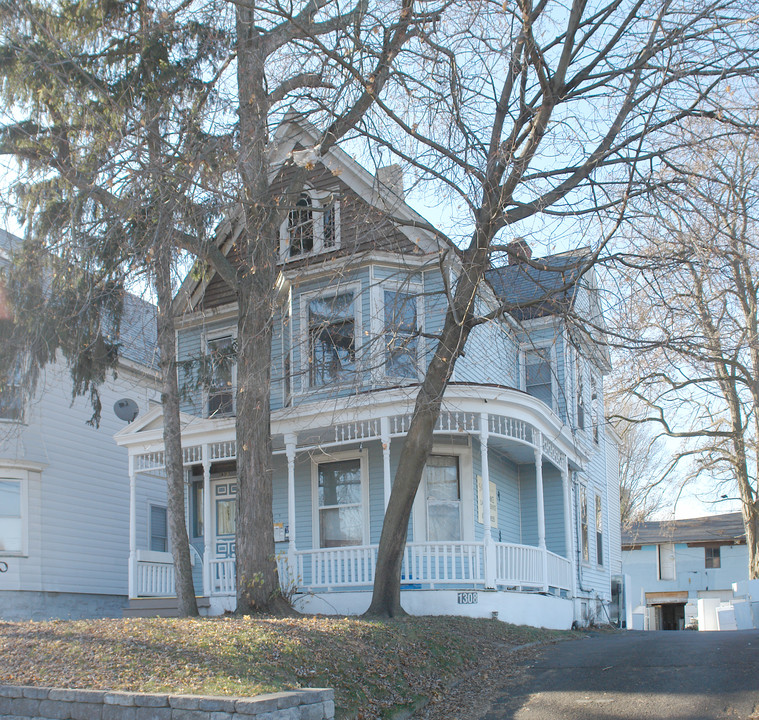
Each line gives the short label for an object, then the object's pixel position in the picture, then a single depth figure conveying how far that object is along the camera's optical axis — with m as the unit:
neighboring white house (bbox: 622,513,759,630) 38.56
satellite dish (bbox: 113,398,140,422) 18.85
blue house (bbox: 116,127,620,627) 13.88
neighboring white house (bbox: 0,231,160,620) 17.83
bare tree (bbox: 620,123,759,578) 9.57
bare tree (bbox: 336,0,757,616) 9.91
